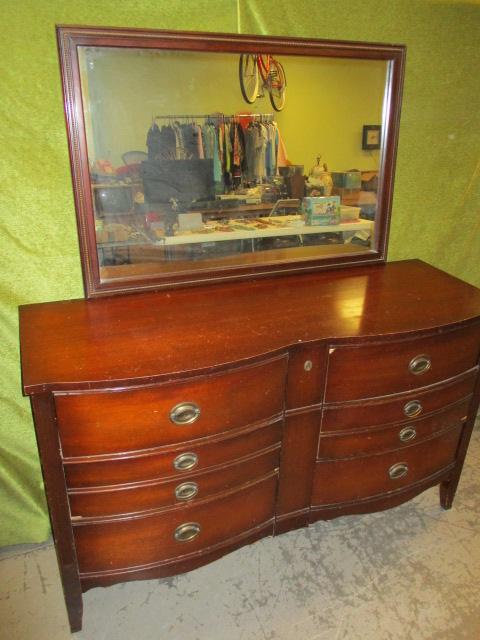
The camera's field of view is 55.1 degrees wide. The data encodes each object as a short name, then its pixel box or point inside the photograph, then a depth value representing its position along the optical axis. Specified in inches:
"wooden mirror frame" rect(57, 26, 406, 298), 48.3
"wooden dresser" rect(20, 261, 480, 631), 42.8
